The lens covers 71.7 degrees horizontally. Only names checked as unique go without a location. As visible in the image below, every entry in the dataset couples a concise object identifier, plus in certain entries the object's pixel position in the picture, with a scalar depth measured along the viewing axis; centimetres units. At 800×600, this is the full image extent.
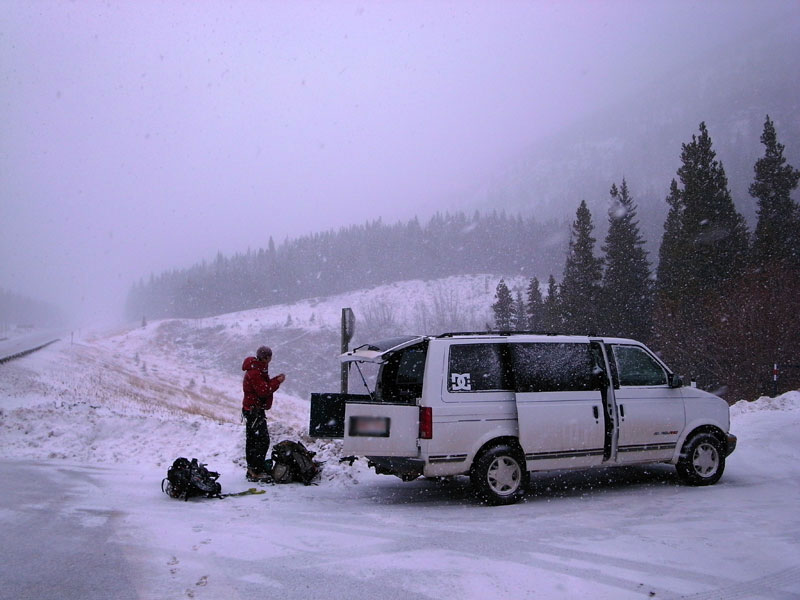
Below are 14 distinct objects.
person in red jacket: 784
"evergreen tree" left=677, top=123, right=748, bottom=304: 3391
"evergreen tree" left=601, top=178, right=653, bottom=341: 4006
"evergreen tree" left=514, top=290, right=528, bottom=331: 5756
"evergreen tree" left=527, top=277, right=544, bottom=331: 5534
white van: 654
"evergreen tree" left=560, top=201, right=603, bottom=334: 4116
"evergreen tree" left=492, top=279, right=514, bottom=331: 5294
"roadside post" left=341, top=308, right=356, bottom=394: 1051
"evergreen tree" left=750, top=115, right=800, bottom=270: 3635
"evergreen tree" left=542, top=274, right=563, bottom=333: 4466
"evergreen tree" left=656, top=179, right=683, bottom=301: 3519
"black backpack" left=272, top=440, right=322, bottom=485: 765
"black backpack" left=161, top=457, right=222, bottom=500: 658
